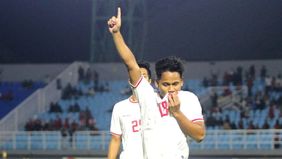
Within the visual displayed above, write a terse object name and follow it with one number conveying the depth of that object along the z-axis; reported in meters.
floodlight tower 44.76
